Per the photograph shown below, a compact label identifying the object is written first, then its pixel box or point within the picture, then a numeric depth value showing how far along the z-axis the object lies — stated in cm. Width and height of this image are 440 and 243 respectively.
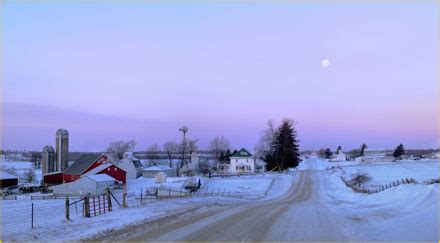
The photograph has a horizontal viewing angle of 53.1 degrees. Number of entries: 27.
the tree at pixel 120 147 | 17248
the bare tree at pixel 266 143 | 11444
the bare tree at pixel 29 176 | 10488
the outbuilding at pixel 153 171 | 9769
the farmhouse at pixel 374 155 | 15850
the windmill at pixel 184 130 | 11333
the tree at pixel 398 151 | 19475
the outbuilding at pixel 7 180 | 7731
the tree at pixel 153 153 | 18171
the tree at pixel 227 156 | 12830
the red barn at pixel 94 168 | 7926
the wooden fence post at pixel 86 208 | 2191
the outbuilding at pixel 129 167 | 9688
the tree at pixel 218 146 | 15988
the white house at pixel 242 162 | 10275
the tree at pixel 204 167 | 10639
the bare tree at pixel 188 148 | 14862
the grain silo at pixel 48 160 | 8679
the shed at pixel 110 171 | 7868
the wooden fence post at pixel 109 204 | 2543
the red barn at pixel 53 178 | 8269
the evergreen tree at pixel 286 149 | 10362
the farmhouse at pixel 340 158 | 18288
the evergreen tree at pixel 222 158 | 13077
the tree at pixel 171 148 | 16700
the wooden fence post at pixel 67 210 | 1992
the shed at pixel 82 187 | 6656
